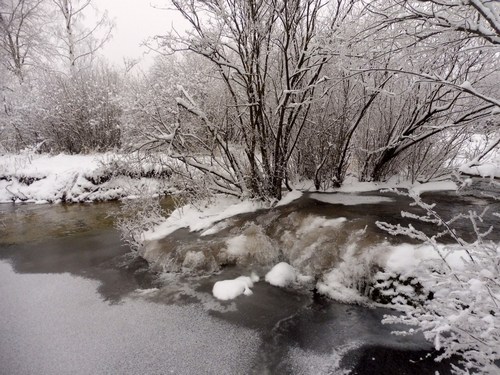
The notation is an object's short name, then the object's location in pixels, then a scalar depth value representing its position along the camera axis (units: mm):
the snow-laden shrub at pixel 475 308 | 1918
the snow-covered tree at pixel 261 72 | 5082
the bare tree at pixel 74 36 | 16094
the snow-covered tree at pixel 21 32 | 16125
